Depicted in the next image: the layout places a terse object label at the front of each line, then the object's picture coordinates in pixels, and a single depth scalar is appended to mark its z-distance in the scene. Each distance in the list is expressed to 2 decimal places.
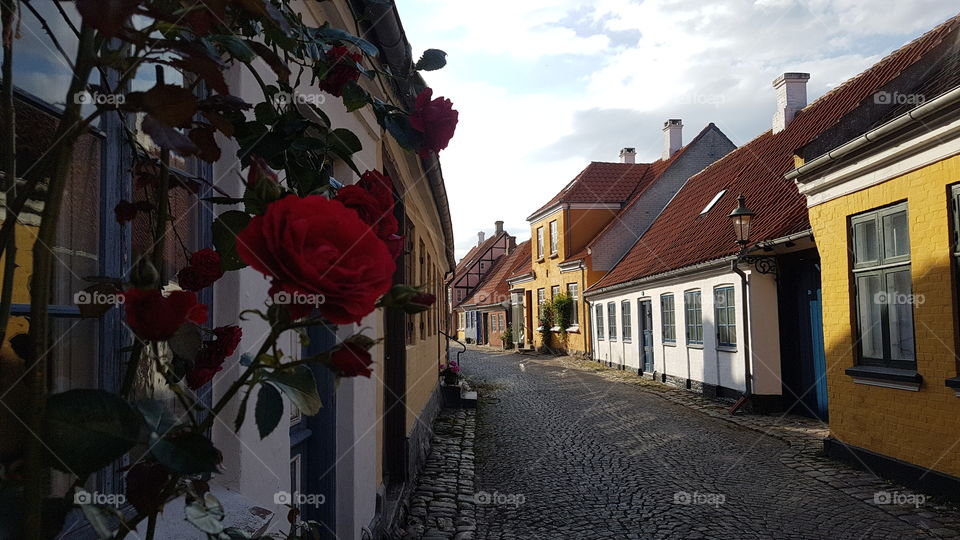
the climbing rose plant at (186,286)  0.70
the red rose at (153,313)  0.83
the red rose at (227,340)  1.21
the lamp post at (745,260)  10.42
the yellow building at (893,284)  5.87
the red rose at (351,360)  0.85
